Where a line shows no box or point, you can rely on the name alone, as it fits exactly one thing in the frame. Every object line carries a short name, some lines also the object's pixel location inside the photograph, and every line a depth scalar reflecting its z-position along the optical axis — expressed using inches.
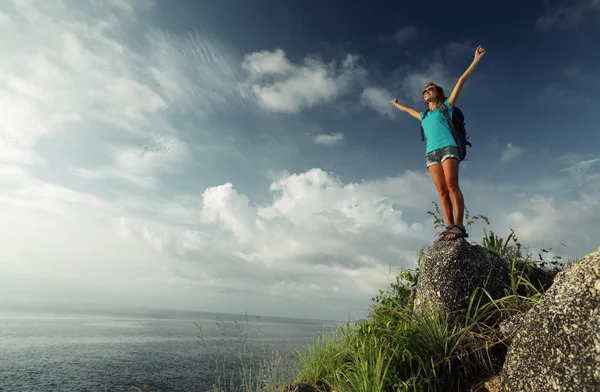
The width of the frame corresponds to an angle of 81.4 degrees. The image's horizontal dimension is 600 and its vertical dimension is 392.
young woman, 238.4
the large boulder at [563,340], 114.4
